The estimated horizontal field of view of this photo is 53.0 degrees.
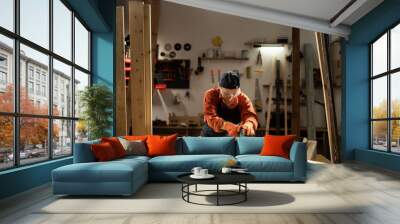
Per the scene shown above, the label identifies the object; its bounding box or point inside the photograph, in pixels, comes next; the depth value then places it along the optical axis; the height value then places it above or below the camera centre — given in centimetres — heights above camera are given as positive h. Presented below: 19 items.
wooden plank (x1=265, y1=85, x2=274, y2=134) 1027 +17
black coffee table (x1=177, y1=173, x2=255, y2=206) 421 -69
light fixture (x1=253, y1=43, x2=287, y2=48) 1092 +192
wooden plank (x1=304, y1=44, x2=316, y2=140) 1049 +75
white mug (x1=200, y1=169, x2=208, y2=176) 451 -63
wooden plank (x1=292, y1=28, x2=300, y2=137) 1003 +55
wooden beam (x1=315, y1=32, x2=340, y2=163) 874 +29
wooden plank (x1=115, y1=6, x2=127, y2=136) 747 +67
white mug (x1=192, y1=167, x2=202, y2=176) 455 -63
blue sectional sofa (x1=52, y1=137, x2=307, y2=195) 462 -66
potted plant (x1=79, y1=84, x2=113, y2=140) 738 +13
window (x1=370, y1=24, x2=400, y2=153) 790 +49
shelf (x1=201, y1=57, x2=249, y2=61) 1091 +155
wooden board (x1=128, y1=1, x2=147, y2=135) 729 +93
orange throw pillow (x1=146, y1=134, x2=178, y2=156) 628 -46
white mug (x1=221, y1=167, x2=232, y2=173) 475 -65
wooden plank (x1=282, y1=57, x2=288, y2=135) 1040 +46
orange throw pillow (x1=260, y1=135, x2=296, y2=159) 609 -47
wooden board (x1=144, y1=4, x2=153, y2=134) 731 +85
